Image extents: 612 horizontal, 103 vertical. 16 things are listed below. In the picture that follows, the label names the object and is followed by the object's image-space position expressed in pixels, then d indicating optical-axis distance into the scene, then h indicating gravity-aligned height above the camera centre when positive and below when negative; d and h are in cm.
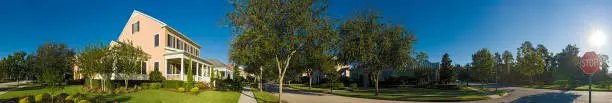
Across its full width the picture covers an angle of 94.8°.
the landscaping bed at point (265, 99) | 1559 -238
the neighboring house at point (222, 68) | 4352 -130
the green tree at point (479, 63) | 4841 -112
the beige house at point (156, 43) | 2544 +163
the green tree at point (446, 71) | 3286 -153
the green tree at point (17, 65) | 3650 -50
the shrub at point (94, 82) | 2017 -161
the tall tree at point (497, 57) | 6038 +3
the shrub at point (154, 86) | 2044 -187
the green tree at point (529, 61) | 3862 -50
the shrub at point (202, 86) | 2357 -223
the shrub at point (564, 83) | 3269 -328
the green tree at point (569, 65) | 4215 -124
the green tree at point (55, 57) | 2879 +41
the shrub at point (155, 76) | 2339 -132
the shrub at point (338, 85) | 3247 -311
